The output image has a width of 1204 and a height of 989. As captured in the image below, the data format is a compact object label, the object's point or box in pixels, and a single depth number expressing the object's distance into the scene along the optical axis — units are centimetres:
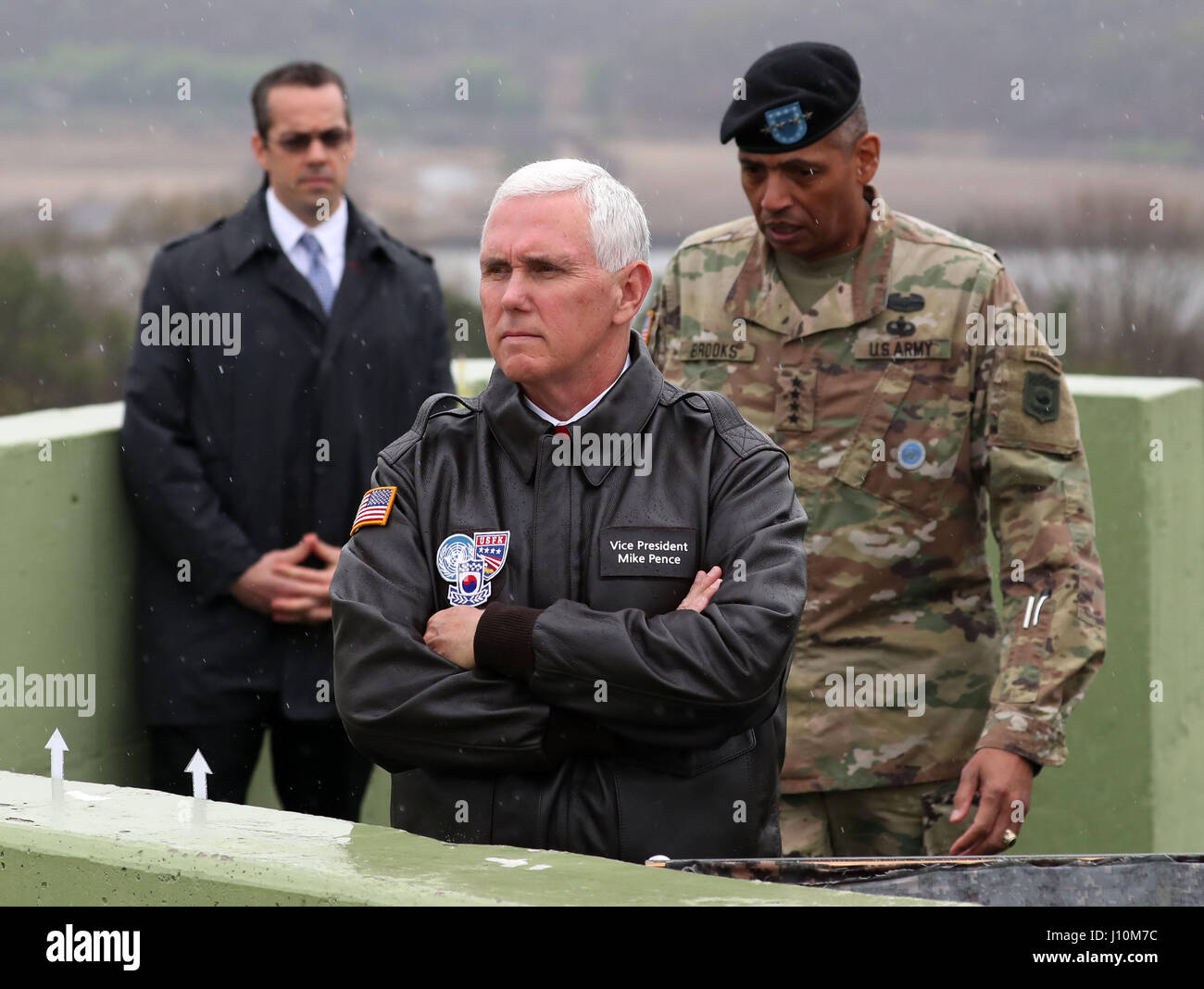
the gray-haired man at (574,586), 475
